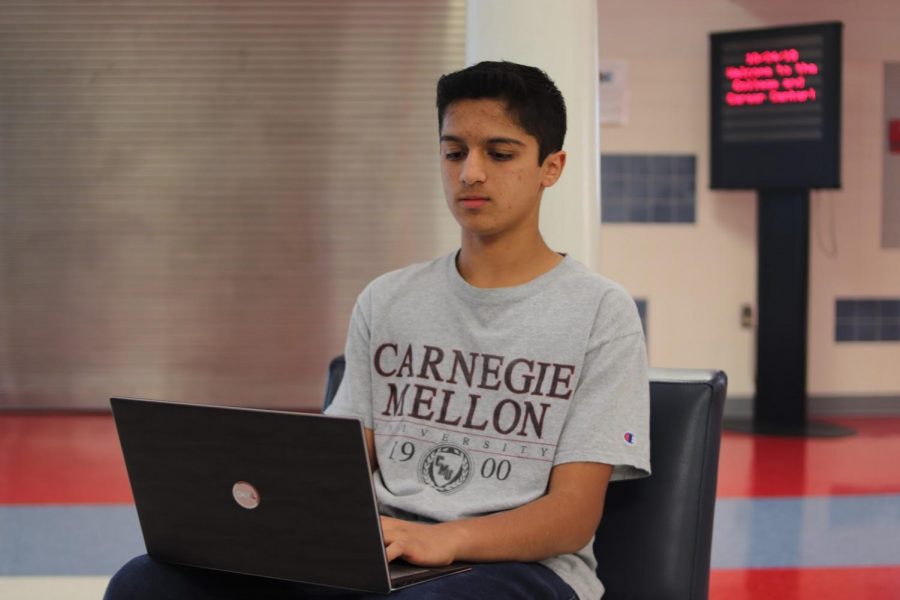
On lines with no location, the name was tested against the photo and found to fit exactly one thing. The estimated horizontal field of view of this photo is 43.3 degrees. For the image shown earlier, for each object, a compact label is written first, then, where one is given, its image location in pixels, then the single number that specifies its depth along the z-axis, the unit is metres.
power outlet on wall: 6.14
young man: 1.43
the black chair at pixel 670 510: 1.57
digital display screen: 5.55
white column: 2.69
